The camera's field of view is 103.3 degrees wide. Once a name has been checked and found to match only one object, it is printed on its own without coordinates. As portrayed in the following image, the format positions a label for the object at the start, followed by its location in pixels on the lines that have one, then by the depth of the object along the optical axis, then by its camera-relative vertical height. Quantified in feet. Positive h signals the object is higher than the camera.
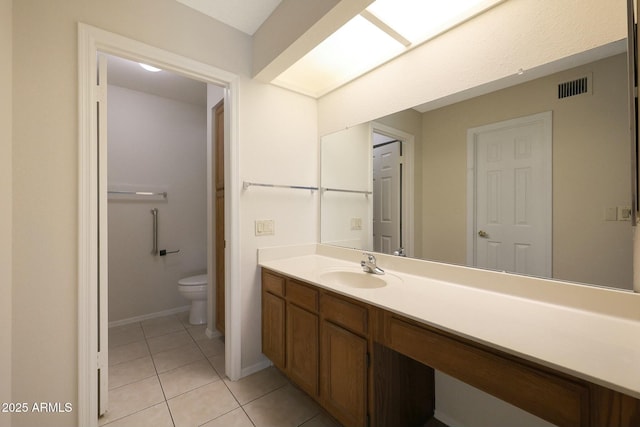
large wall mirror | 3.12 +0.58
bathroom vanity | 2.20 -1.46
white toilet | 8.64 -2.84
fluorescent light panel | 4.43 +3.65
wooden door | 7.74 +0.07
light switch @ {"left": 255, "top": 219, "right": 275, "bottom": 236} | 6.28 -0.37
